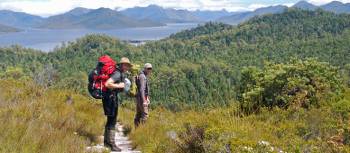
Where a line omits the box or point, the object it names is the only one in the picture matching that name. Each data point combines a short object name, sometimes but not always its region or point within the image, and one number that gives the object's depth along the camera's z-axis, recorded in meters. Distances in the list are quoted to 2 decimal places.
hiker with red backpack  6.53
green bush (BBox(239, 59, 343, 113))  8.57
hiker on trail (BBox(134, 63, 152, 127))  8.55
